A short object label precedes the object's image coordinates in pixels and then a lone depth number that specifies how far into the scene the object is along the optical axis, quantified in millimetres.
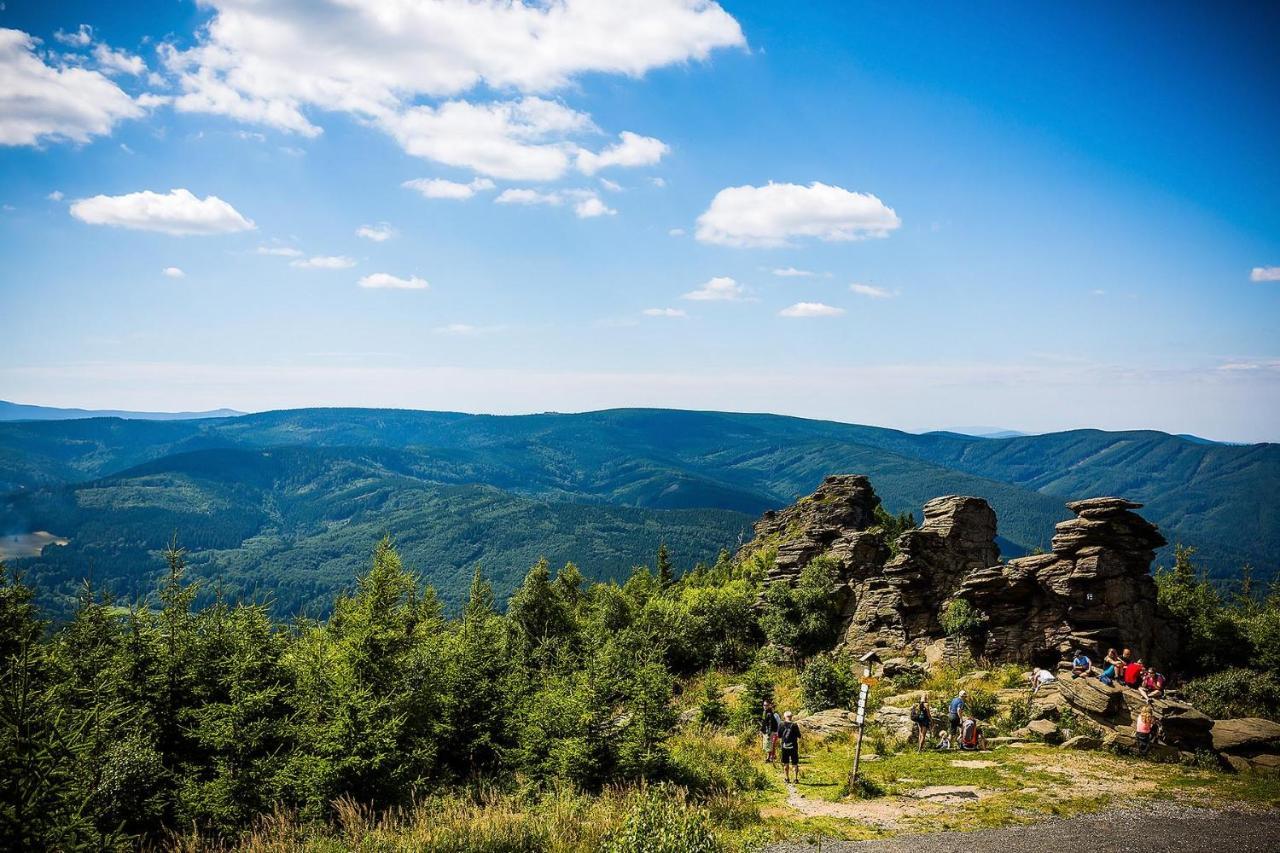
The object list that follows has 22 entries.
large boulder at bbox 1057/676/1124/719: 23078
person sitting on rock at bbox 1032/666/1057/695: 27859
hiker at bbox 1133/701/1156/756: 21016
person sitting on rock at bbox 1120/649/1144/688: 25109
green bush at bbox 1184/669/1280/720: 25141
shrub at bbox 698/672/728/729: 31127
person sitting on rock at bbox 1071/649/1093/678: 27184
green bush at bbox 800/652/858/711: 30938
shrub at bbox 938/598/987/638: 35844
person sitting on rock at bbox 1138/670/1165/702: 22969
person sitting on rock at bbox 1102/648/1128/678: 26844
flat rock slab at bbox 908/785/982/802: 18344
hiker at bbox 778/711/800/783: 21266
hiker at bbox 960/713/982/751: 23203
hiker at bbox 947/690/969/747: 24114
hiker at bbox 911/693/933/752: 23781
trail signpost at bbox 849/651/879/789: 18641
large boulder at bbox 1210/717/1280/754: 20625
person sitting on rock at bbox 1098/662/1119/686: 24975
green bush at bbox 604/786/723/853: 10867
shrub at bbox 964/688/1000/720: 26603
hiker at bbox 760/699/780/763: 23812
